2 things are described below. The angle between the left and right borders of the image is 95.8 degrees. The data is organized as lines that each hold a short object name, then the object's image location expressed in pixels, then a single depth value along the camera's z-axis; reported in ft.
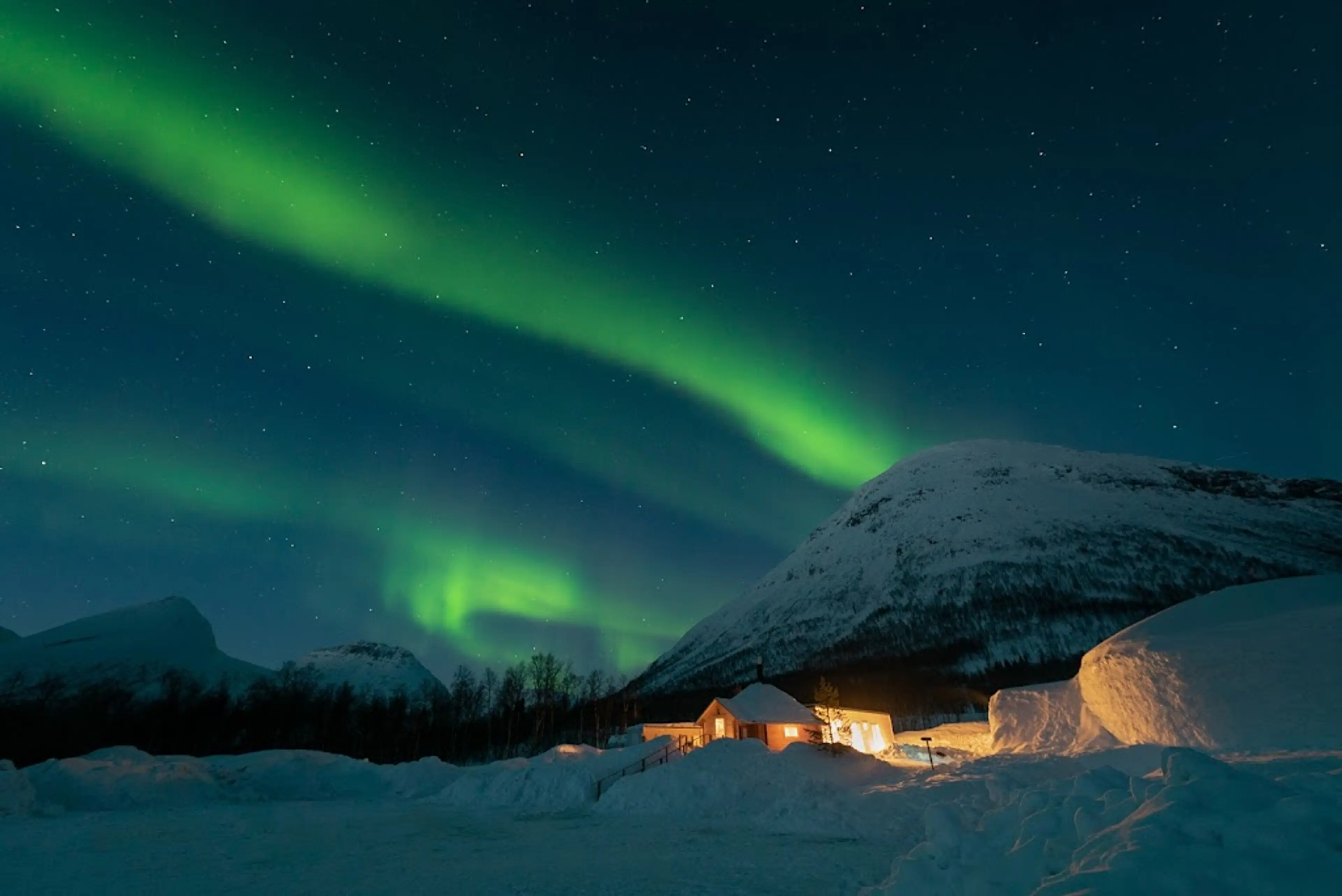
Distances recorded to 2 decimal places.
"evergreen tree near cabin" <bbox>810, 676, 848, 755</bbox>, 160.15
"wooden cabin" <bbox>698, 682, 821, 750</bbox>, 151.64
